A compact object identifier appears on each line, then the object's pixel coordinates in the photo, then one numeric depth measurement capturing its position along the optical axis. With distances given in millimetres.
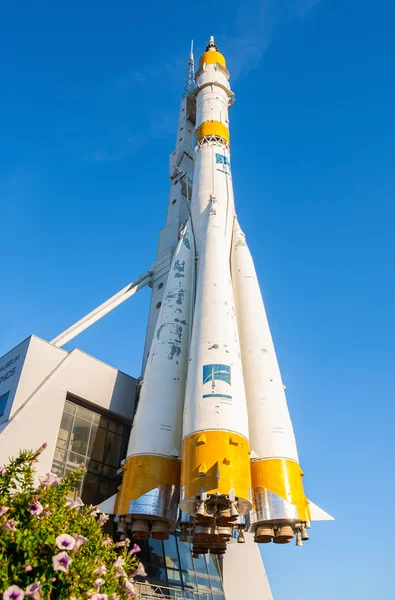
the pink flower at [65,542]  5273
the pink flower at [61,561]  5012
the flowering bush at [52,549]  5348
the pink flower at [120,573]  6094
